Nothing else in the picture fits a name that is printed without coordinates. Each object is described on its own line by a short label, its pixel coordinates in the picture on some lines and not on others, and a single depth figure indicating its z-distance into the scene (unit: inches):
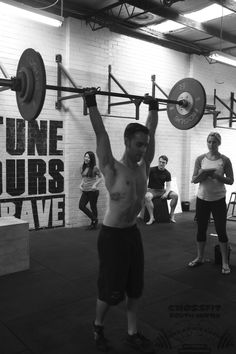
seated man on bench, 208.4
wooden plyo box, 116.4
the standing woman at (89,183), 185.9
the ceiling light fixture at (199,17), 181.9
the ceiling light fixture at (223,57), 189.9
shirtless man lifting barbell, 66.2
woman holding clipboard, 115.3
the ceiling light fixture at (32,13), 125.2
